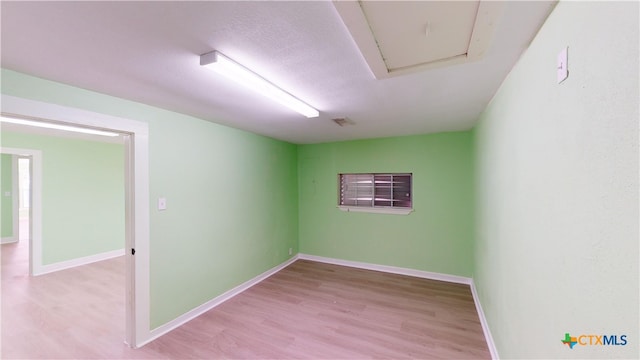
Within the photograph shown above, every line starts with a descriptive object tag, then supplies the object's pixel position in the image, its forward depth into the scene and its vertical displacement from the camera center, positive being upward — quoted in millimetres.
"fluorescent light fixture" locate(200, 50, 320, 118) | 1409 +707
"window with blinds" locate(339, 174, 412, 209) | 4156 -197
